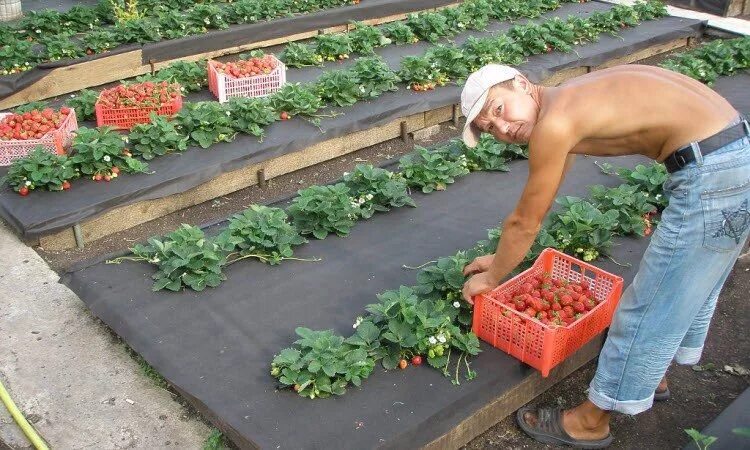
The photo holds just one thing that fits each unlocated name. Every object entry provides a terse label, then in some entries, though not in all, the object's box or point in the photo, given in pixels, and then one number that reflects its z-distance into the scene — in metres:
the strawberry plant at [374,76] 6.74
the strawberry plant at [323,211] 4.54
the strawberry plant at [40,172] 4.97
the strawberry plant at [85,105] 6.11
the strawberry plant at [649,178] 4.87
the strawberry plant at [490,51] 7.50
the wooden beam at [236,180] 4.99
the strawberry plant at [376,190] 4.85
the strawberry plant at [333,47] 7.80
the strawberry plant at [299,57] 7.52
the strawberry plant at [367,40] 8.02
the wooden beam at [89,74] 7.05
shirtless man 2.67
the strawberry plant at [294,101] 6.16
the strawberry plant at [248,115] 5.84
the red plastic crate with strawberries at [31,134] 5.28
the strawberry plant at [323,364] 3.22
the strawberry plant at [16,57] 7.11
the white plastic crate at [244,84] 6.41
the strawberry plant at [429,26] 8.61
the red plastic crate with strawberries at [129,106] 5.83
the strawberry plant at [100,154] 5.14
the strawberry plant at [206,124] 5.69
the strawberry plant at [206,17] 8.54
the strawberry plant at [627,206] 4.54
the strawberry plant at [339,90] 6.47
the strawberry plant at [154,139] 5.46
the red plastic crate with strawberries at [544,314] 3.29
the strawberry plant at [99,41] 7.66
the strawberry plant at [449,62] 7.16
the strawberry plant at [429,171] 5.15
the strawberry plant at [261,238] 4.27
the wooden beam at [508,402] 3.20
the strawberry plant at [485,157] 5.46
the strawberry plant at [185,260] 4.00
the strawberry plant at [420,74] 6.87
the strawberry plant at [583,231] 4.22
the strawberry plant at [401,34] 8.44
